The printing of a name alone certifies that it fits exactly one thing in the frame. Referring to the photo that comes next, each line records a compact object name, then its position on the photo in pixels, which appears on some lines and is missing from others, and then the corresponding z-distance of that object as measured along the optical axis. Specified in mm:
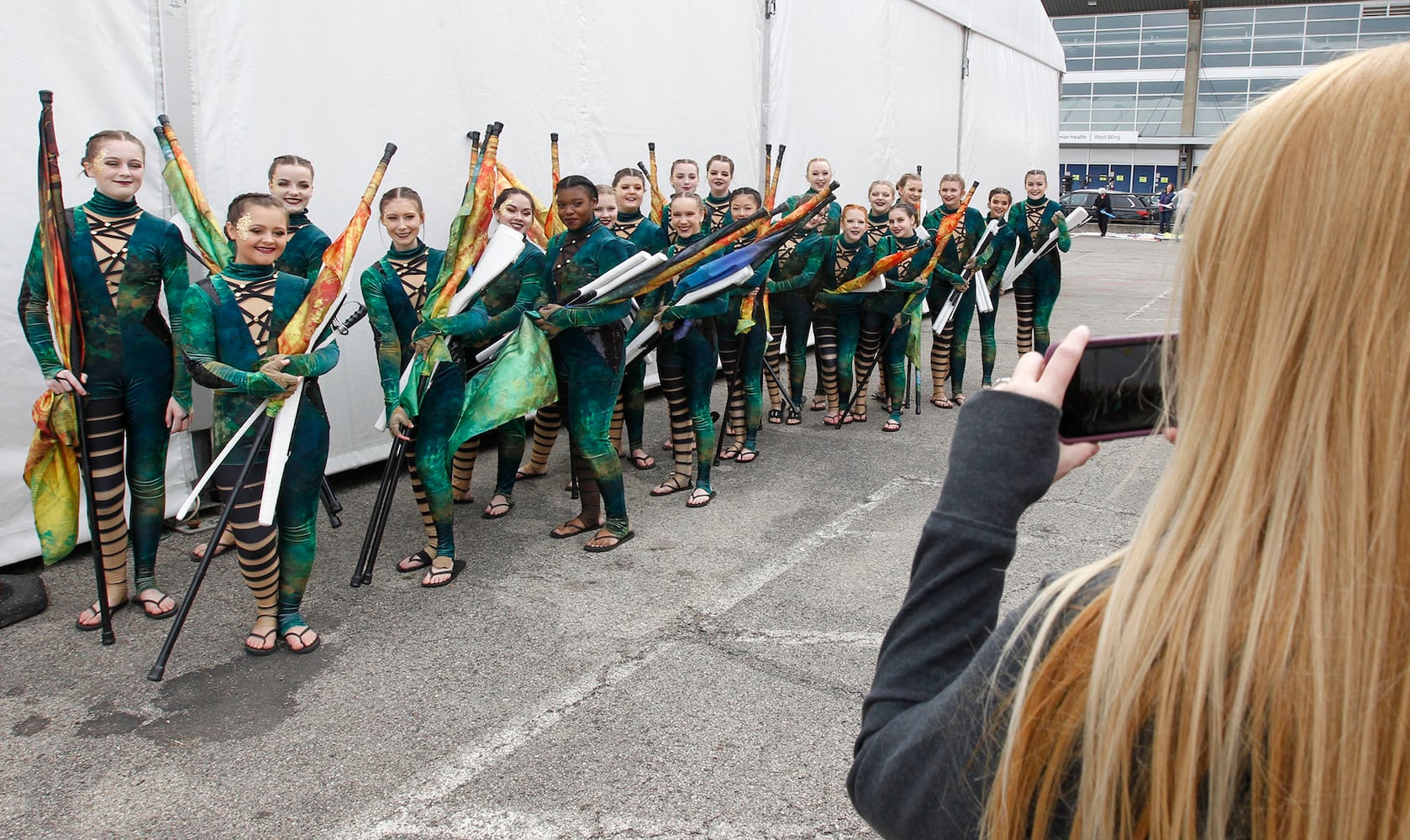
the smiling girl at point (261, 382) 3824
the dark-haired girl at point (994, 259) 8758
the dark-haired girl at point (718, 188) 7141
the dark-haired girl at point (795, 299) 7480
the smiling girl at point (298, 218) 5020
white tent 4848
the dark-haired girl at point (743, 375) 6715
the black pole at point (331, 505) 5602
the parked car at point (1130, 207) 32844
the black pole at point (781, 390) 8094
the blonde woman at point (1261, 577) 711
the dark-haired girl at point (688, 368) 5992
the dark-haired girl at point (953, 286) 8484
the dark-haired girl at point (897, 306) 7809
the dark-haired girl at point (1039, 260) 8844
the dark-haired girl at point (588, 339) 5016
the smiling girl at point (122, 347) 4121
